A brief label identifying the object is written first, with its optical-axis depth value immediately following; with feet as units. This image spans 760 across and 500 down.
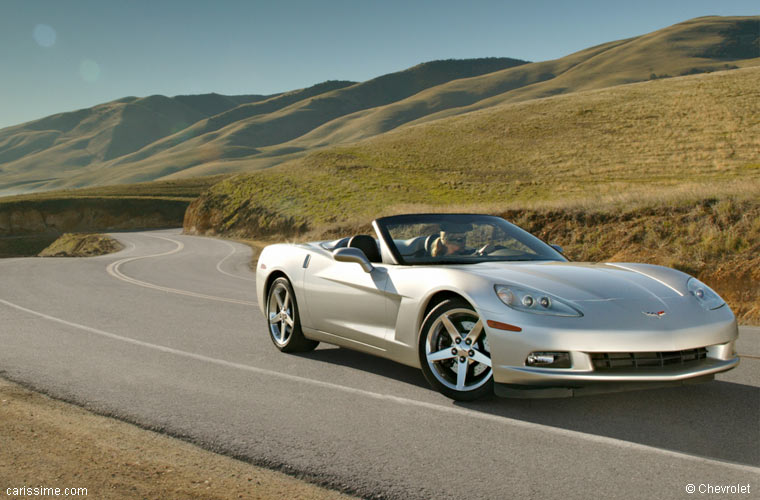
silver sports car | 15.06
